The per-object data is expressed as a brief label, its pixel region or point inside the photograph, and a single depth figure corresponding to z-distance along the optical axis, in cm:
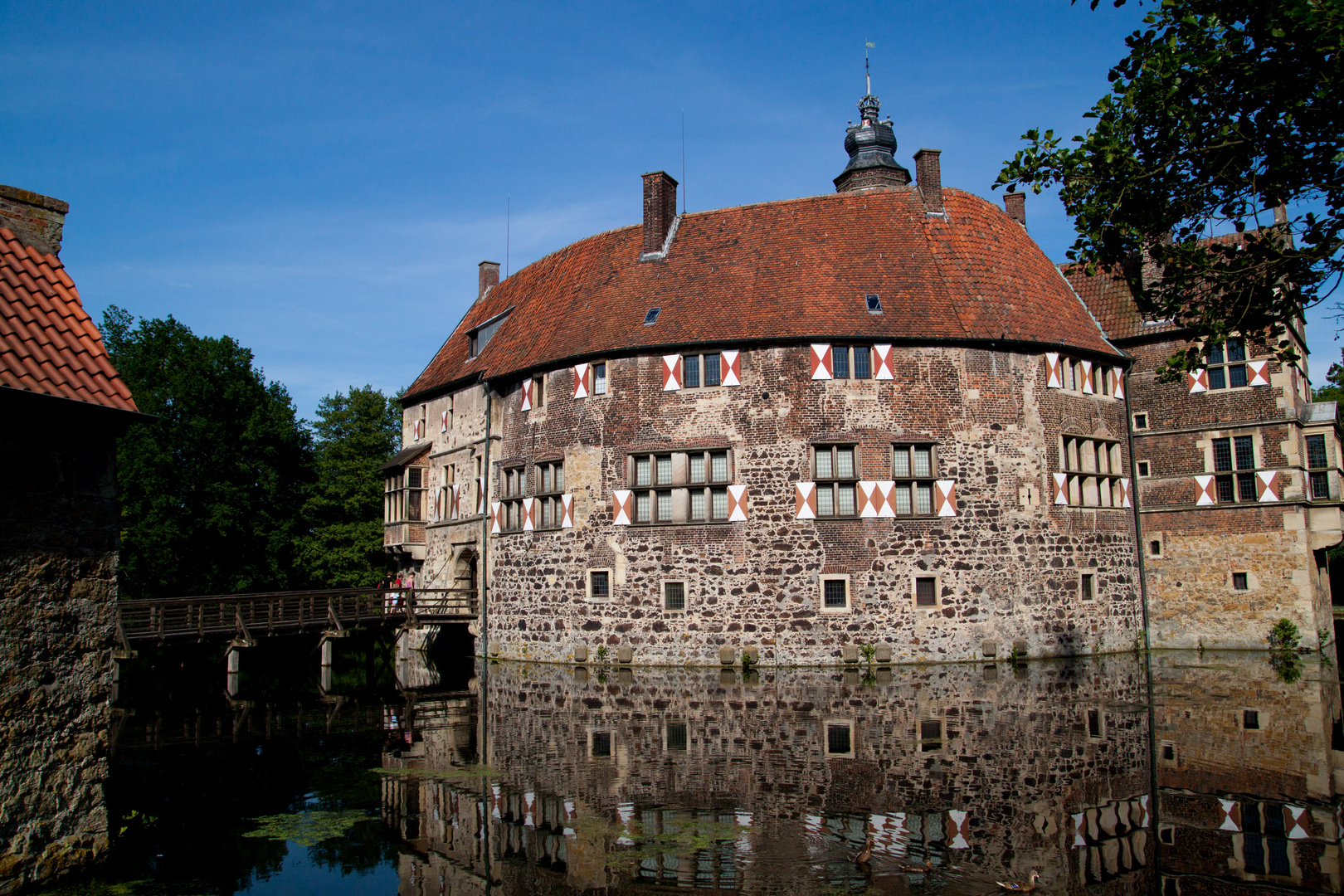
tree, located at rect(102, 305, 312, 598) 3341
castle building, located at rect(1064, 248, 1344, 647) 2230
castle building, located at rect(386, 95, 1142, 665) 2003
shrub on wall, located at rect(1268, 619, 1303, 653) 2194
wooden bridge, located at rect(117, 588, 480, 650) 2048
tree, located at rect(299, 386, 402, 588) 3722
